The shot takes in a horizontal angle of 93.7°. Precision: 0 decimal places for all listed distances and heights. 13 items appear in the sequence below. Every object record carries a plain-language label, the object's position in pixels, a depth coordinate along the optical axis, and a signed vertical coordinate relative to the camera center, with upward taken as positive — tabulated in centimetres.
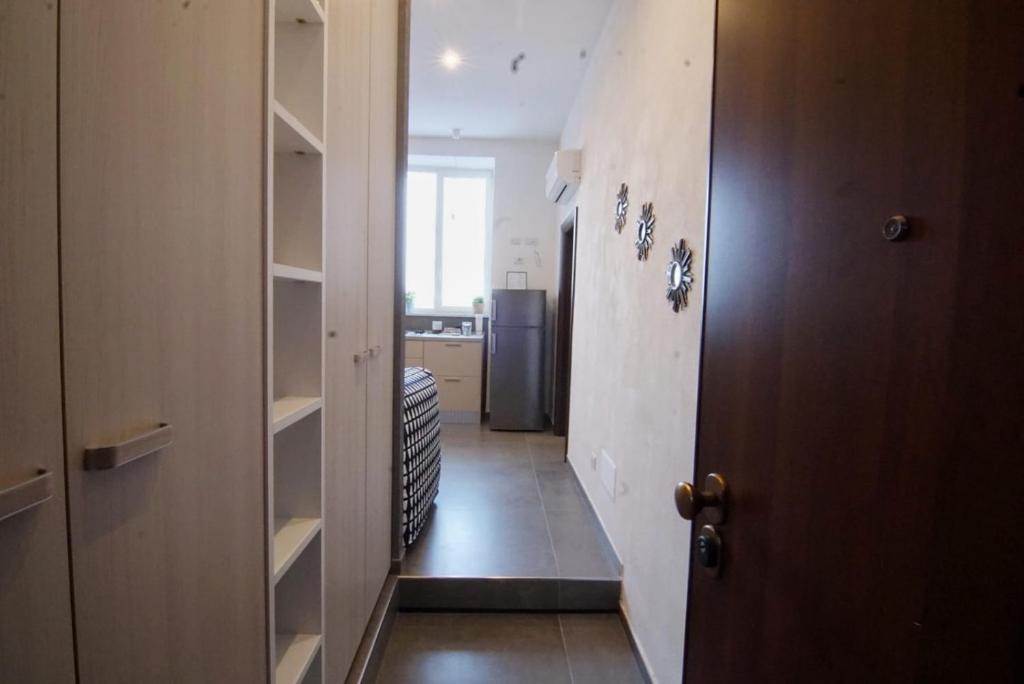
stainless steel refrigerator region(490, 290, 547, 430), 508 -38
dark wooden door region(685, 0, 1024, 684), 39 -2
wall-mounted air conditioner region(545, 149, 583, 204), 391 +126
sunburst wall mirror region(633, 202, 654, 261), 189 +38
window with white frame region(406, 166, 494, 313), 591 +100
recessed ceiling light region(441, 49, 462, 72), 351 +194
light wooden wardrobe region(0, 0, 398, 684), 42 -3
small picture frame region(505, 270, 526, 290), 557 +49
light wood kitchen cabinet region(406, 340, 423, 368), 532 -38
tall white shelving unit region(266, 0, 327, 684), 105 -6
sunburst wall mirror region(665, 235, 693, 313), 150 +16
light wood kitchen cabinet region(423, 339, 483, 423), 536 -58
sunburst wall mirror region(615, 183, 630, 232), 237 +60
